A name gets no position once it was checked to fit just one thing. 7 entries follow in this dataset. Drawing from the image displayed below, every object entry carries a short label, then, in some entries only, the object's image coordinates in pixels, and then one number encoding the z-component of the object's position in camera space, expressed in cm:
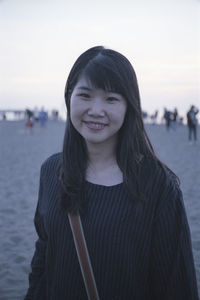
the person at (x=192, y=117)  1468
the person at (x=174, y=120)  2566
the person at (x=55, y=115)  4456
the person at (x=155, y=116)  3721
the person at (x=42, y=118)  2824
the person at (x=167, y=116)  2548
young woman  153
